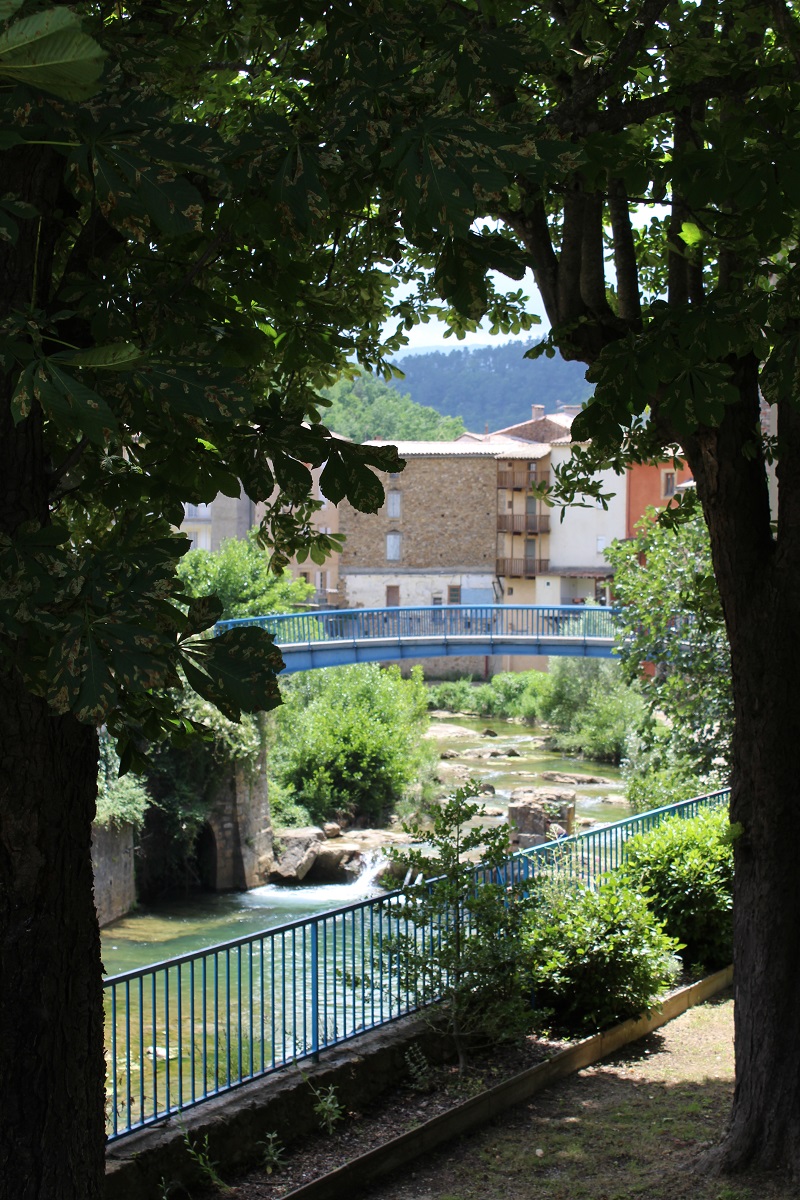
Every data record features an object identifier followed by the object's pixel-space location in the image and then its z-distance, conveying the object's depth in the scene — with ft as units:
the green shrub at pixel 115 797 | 66.11
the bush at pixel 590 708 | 115.75
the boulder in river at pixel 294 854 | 79.82
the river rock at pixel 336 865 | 79.46
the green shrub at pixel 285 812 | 88.02
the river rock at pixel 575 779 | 104.73
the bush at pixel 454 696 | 154.40
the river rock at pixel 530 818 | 74.69
